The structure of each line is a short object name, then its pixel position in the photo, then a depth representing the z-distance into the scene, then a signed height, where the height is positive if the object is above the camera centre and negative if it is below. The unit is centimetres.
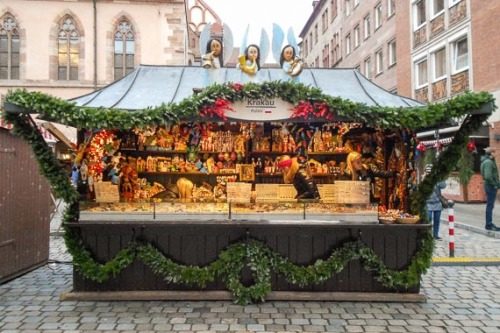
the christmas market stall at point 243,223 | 548 -62
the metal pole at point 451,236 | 809 -116
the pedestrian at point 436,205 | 952 -71
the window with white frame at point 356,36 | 3276 +983
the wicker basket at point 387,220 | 583 -62
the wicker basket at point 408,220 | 578 -61
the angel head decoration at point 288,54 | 681 +181
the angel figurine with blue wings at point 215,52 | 666 +180
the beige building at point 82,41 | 2586 +775
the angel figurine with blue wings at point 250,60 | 666 +167
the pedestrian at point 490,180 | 1034 -21
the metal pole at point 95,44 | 2588 +751
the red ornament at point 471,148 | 1632 +84
